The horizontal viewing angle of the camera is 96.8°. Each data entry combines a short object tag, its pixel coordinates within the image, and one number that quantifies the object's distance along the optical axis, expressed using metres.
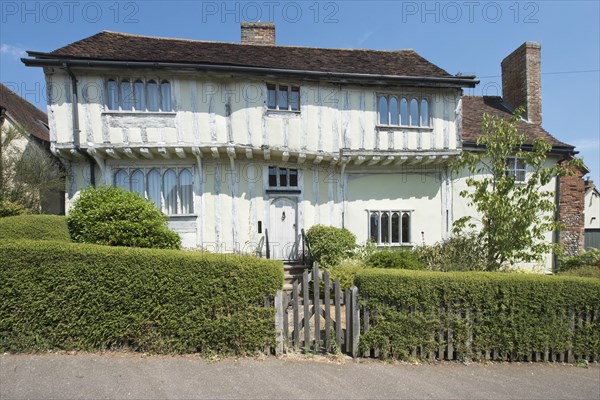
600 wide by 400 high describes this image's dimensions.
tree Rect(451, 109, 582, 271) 6.73
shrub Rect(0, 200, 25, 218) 7.27
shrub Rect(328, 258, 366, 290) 7.38
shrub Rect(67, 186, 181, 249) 6.96
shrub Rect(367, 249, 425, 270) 7.83
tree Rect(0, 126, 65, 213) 7.98
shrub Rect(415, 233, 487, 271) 8.06
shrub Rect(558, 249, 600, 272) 8.24
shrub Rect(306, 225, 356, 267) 8.75
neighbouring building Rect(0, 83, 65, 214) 8.71
